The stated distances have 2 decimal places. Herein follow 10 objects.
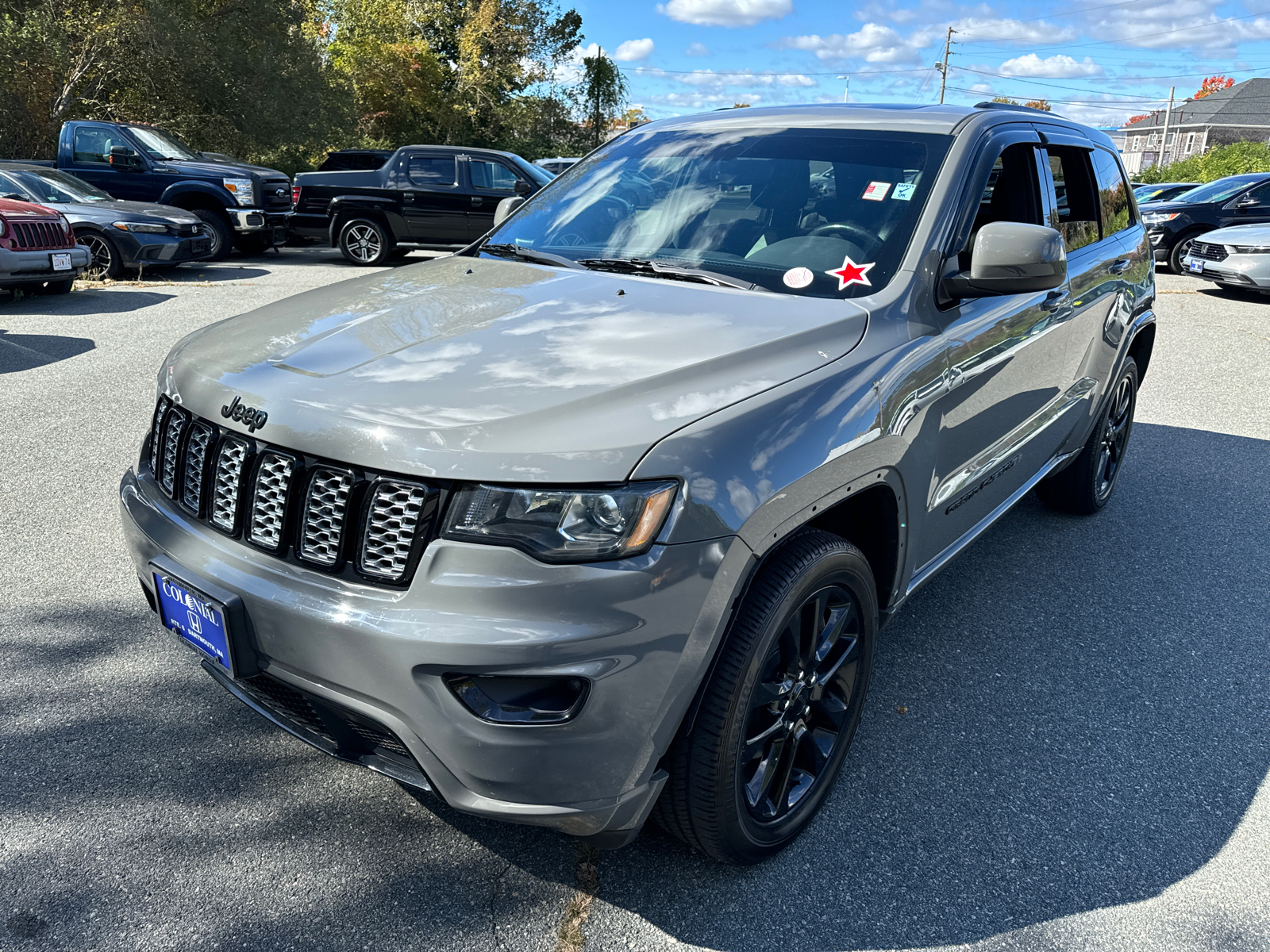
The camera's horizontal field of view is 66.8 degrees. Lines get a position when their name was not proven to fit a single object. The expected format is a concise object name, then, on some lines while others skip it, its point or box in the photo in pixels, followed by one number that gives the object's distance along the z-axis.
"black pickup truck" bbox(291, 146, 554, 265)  13.89
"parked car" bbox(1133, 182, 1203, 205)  19.06
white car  12.36
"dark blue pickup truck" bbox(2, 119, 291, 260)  13.48
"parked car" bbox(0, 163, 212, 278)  11.51
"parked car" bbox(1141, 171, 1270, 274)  15.00
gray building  63.34
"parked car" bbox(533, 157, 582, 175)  16.66
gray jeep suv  1.87
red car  9.49
